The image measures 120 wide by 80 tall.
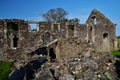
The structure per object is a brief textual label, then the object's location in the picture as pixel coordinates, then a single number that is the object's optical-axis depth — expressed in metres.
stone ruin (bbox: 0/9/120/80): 7.02
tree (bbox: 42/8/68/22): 21.84
